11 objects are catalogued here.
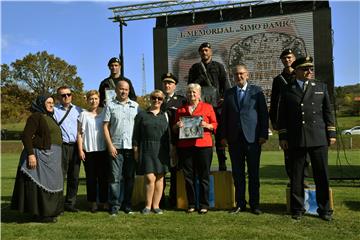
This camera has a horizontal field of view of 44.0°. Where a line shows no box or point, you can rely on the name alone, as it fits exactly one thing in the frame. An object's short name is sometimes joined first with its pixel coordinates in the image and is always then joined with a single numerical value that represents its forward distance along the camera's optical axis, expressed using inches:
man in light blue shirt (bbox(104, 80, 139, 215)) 243.3
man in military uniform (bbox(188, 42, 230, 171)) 272.7
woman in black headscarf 228.8
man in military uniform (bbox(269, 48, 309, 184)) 251.6
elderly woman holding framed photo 238.7
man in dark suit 237.0
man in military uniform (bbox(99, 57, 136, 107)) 269.0
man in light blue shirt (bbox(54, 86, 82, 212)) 257.1
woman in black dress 241.0
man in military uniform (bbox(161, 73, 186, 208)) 251.3
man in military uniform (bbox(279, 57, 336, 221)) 223.0
